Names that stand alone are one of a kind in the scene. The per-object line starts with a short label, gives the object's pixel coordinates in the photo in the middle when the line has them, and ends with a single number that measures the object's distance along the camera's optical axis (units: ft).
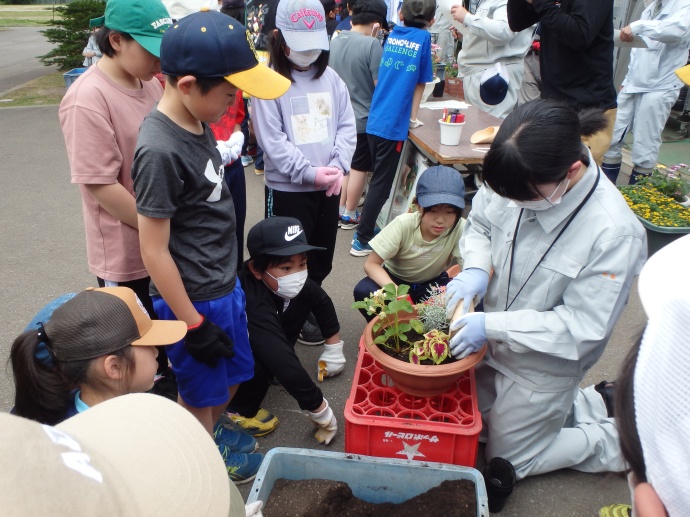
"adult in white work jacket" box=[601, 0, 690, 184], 14.78
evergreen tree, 35.42
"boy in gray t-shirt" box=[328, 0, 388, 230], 14.26
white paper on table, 16.38
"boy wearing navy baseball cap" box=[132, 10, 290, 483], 5.30
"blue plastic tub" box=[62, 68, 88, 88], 22.42
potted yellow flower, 12.23
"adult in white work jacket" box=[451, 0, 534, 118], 14.71
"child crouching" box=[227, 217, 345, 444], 7.45
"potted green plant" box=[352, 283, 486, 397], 6.10
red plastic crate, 6.13
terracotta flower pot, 6.03
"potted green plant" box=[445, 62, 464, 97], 19.97
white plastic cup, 12.26
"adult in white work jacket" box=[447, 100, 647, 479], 5.62
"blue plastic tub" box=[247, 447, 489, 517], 5.86
